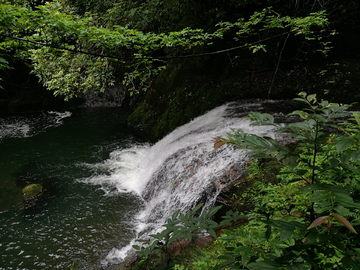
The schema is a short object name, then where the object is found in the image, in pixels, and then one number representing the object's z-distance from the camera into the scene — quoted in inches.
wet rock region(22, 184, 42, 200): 267.0
